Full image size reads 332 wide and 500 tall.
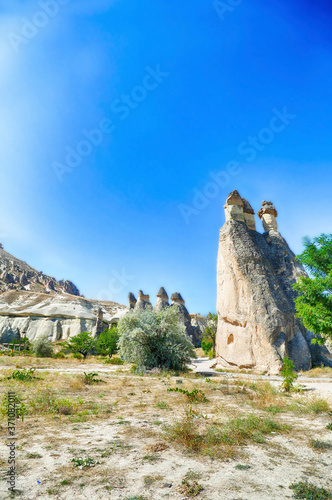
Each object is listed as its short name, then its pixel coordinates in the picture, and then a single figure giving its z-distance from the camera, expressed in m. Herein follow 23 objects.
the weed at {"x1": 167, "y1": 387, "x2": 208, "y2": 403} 8.51
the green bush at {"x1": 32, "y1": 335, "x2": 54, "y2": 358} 30.70
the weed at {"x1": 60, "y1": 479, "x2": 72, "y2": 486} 3.34
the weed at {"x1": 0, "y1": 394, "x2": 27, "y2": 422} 6.13
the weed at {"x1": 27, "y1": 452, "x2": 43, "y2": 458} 4.09
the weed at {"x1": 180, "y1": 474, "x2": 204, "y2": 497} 3.21
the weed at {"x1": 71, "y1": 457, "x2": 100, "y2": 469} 3.79
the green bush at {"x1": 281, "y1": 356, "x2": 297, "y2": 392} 10.77
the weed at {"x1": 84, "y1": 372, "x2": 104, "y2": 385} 12.09
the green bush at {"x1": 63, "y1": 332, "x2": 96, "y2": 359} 32.91
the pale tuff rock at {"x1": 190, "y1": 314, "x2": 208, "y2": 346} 56.58
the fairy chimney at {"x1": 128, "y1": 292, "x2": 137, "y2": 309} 54.17
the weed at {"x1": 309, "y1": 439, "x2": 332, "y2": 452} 4.72
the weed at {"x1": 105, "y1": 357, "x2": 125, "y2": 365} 26.09
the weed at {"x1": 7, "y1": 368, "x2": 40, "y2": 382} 11.84
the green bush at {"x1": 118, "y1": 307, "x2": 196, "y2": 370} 17.86
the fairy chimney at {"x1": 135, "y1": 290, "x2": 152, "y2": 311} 50.78
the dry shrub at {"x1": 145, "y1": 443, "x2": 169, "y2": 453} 4.44
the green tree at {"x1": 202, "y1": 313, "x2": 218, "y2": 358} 37.38
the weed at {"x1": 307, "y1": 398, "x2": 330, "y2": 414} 7.39
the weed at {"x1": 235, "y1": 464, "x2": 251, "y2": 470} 3.85
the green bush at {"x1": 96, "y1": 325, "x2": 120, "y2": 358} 34.00
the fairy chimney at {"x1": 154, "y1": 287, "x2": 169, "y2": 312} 47.63
